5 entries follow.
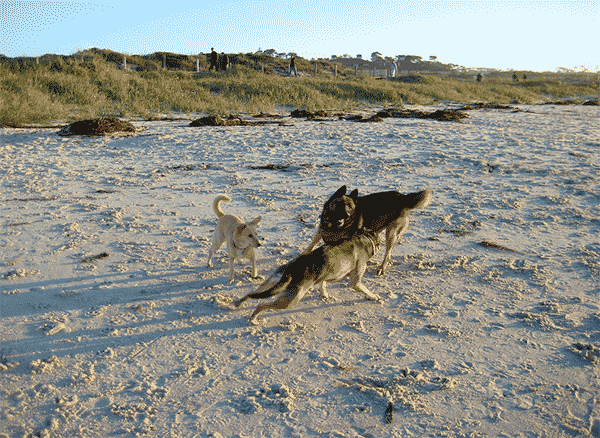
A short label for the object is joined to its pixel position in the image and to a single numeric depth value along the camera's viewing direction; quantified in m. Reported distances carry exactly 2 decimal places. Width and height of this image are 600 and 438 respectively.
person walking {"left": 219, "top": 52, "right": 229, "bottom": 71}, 28.70
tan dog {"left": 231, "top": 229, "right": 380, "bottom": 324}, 3.30
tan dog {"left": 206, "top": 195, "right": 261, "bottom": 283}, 4.03
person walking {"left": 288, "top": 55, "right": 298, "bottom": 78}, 28.51
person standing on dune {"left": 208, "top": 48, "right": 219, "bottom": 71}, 27.97
